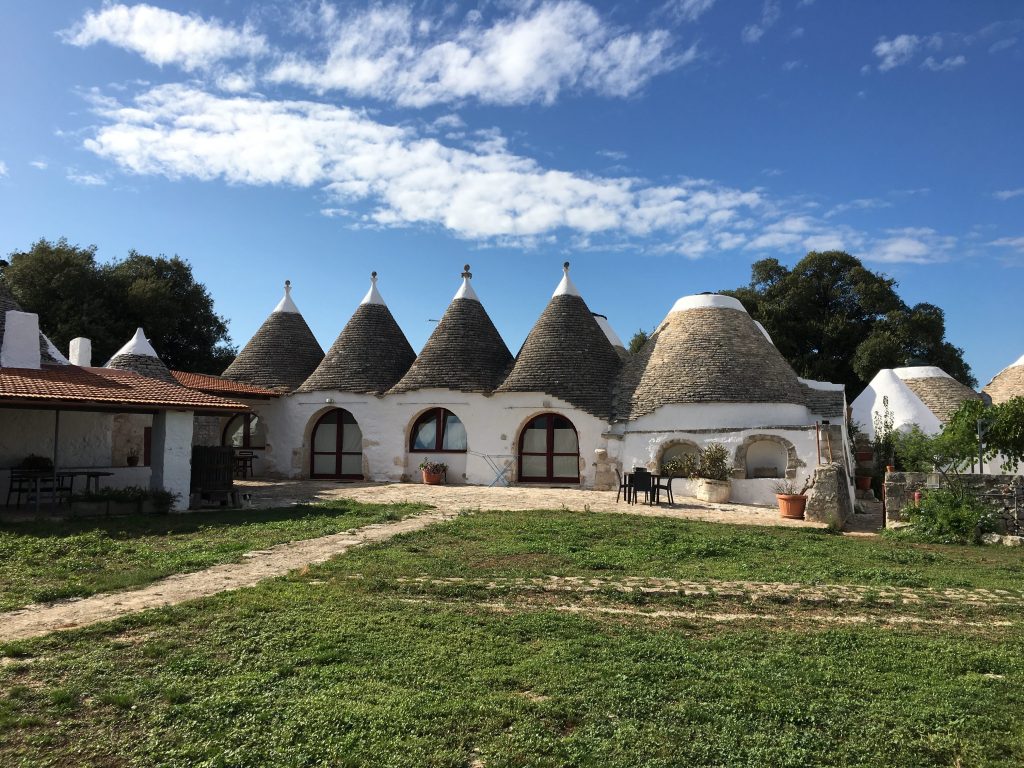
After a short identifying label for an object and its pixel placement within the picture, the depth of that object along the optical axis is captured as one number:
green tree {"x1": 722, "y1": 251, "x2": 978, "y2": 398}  32.59
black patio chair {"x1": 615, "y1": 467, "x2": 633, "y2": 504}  15.08
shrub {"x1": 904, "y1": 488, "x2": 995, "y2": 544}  10.95
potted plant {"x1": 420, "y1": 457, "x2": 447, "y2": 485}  19.42
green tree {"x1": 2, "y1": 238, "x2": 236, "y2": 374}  28.44
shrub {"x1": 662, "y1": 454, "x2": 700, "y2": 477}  16.38
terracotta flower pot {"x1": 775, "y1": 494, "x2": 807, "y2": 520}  13.48
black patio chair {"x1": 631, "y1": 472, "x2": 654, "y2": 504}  14.59
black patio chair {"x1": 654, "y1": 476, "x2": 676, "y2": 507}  14.78
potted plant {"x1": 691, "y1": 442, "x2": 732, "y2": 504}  15.48
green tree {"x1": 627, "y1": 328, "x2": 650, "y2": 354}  42.22
